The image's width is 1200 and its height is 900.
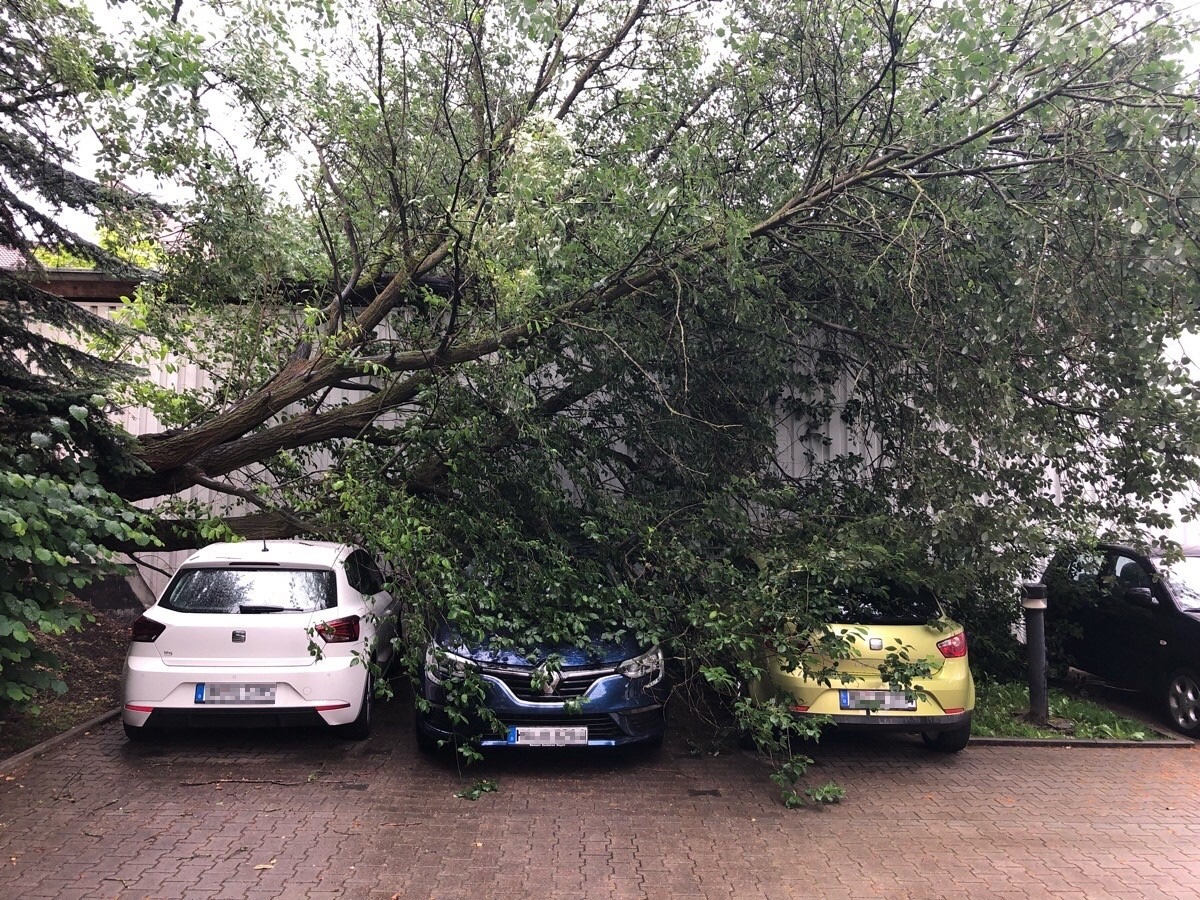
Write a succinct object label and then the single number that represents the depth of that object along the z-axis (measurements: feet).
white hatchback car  18.03
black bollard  23.57
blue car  17.63
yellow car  17.76
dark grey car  23.29
